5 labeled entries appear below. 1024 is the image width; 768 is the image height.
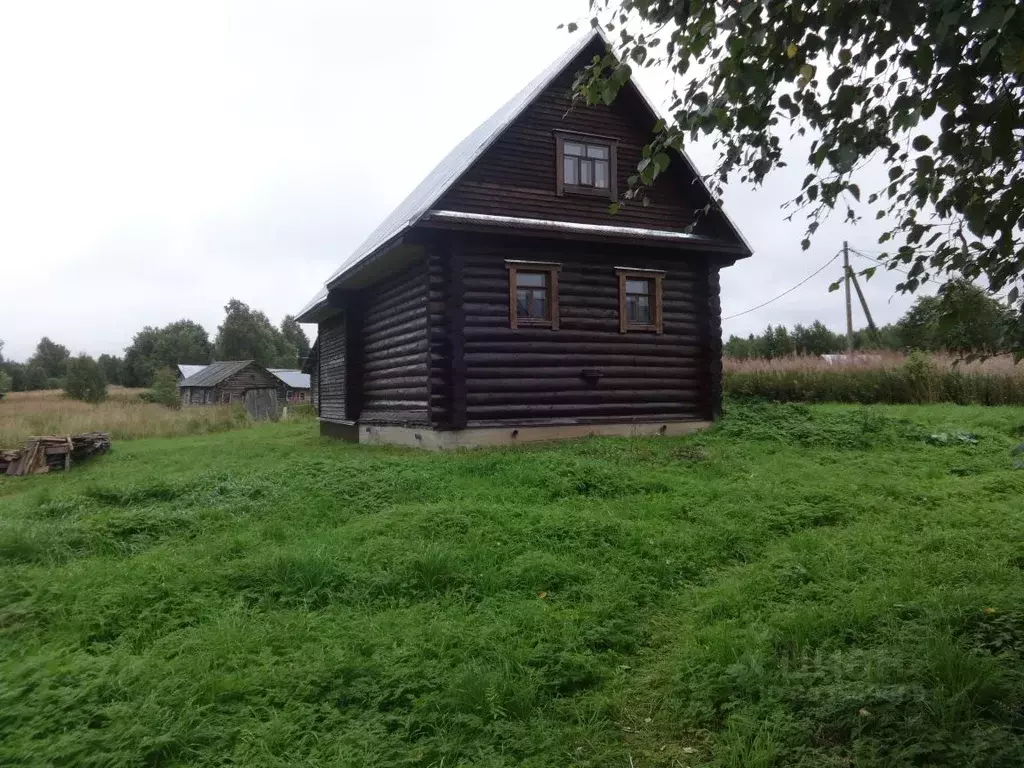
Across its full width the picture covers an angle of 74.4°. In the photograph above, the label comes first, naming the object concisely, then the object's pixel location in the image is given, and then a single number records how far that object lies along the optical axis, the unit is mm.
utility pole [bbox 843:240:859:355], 27845
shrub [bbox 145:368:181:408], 51469
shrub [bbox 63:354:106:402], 51344
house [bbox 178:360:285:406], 48719
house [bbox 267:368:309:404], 53594
